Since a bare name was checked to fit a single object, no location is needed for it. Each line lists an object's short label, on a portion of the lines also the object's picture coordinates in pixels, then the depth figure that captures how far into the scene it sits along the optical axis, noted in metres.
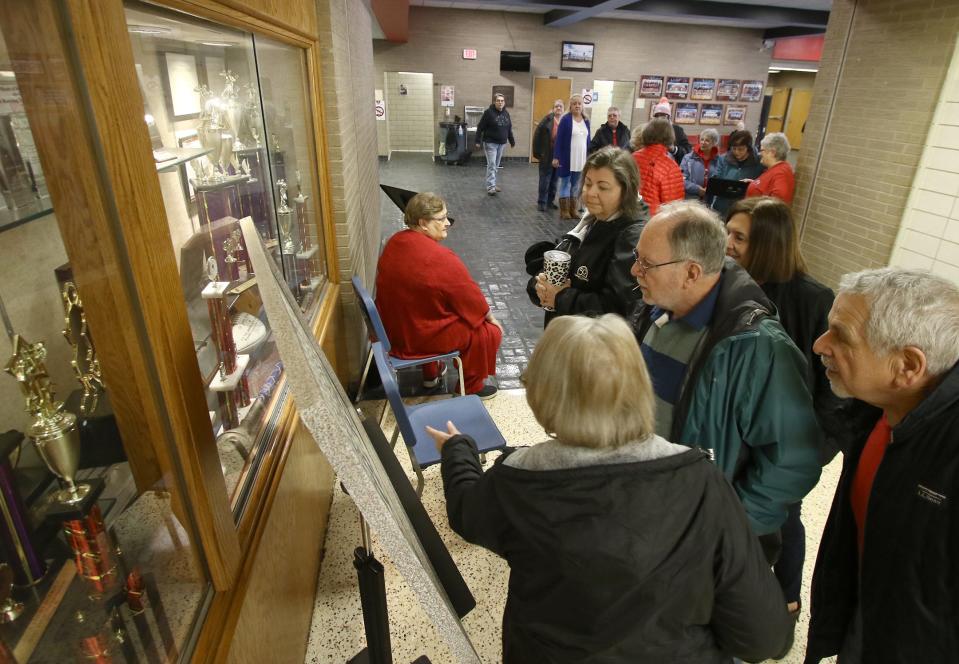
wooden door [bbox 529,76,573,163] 13.76
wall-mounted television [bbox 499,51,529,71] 13.28
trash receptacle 12.84
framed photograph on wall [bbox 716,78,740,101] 14.52
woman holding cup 2.28
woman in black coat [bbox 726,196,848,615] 1.95
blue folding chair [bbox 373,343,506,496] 2.31
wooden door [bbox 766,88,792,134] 18.03
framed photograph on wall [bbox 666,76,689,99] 14.27
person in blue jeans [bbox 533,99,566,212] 8.46
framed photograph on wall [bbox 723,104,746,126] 14.81
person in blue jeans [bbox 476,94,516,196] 9.90
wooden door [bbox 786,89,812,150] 17.72
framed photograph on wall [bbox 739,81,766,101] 14.70
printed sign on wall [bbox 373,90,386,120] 13.17
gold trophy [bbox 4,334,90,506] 0.84
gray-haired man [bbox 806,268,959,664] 1.13
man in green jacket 1.48
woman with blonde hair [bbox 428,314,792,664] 0.96
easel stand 1.30
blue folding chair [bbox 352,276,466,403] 2.74
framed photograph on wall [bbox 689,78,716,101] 14.44
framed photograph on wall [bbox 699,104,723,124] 14.73
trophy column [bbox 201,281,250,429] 1.67
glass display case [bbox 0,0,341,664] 0.84
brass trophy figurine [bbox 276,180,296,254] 2.69
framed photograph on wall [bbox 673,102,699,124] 14.59
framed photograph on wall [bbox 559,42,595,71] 13.51
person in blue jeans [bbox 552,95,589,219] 7.98
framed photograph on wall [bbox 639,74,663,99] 14.12
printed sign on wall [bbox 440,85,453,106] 13.38
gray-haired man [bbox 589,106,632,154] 8.12
